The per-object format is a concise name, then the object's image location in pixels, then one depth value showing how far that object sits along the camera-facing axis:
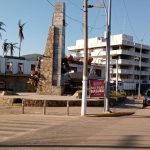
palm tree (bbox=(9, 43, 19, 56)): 52.14
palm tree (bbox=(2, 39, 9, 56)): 51.95
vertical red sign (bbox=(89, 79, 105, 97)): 14.29
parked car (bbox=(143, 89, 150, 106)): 20.63
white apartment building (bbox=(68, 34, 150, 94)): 51.36
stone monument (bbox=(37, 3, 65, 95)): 22.30
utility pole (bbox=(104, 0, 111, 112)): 14.25
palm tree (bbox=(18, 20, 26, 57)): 50.53
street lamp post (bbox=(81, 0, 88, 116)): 12.91
